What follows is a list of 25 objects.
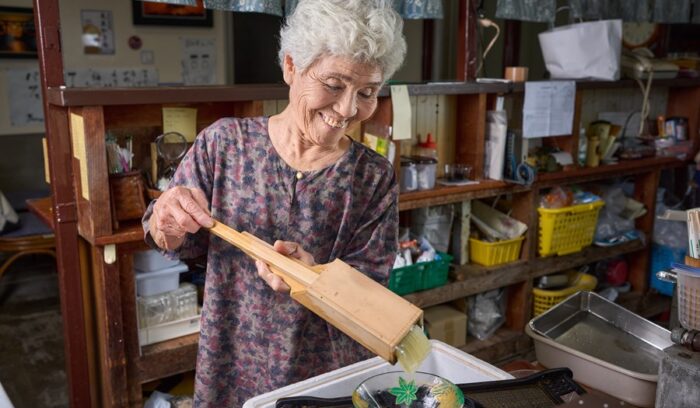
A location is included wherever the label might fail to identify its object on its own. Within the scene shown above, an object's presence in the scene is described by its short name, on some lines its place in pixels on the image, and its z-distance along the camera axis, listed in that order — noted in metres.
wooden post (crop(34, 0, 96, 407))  2.06
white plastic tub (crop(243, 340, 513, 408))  1.25
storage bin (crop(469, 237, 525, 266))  3.18
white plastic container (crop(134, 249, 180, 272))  2.40
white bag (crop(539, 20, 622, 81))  3.25
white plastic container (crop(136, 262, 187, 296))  2.40
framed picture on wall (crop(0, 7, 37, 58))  4.86
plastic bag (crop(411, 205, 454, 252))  3.11
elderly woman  1.40
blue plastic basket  3.82
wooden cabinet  2.09
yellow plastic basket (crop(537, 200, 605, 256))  3.29
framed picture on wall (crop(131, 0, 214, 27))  5.08
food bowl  1.17
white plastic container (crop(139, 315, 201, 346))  2.38
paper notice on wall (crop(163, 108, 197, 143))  2.36
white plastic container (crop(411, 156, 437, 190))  2.92
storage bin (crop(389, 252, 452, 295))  2.85
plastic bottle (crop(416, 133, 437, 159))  3.03
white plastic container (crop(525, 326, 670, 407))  1.62
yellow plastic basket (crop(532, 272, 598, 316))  3.39
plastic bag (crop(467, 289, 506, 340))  3.29
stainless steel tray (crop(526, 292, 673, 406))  1.66
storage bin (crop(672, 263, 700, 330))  1.38
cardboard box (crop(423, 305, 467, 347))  3.12
